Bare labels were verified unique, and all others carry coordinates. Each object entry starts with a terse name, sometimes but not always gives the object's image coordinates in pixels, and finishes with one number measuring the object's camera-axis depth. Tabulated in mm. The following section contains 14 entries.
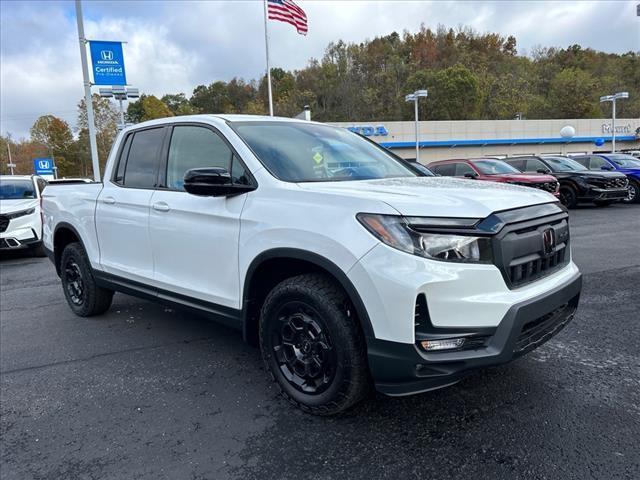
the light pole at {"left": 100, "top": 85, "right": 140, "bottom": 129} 15936
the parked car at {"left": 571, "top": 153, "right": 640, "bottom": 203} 14680
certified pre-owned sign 14211
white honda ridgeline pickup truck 2287
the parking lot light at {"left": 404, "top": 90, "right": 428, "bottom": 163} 28528
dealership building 39312
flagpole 22911
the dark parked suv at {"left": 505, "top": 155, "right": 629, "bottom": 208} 13320
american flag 19875
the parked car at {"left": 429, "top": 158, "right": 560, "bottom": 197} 12117
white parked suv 9023
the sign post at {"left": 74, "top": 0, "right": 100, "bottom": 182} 14938
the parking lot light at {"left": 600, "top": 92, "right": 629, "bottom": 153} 29289
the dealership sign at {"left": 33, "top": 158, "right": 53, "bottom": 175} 35906
